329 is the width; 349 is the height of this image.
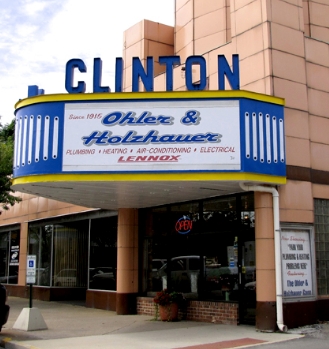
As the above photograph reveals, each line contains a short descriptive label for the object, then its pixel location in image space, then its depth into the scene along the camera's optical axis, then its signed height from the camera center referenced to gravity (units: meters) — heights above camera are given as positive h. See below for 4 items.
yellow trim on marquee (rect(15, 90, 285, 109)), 12.55 +3.82
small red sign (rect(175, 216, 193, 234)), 15.79 +0.96
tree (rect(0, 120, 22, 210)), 22.12 +3.55
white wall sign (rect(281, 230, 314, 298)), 13.07 -0.17
